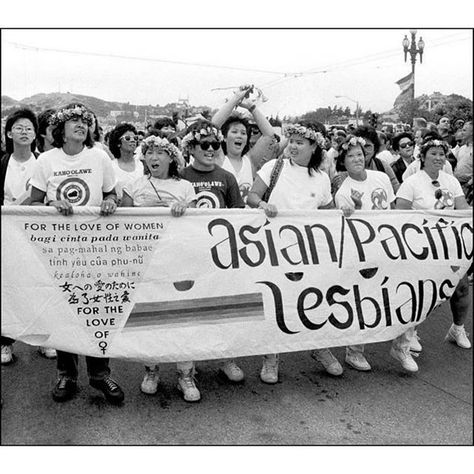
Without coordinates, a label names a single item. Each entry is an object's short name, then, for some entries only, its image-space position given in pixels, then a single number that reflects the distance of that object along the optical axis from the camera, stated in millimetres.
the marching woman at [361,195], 4266
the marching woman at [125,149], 5118
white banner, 3490
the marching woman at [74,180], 3572
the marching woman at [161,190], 3775
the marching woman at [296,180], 4059
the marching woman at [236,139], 4695
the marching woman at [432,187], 4418
